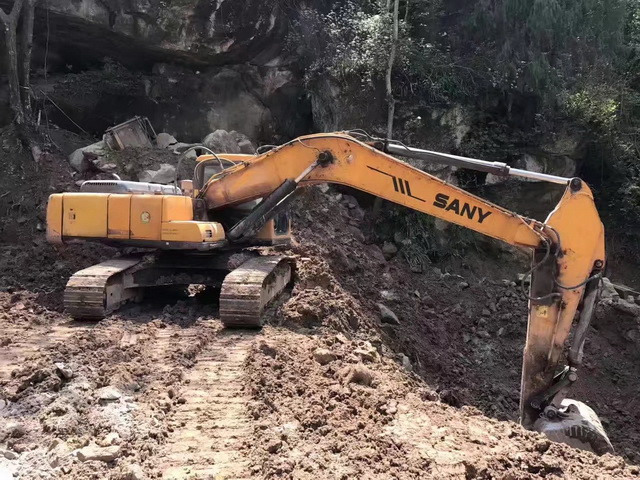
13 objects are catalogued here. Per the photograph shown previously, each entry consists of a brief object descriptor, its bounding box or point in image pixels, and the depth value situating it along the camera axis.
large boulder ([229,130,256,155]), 13.96
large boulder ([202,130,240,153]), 13.38
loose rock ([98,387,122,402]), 4.18
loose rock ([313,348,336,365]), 5.09
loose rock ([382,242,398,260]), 12.59
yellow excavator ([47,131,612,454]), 5.36
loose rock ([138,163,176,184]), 12.12
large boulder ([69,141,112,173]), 12.11
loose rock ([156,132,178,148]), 13.87
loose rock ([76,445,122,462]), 3.22
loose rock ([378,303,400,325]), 8.92
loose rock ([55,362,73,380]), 4.49
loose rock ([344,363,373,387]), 4.56
